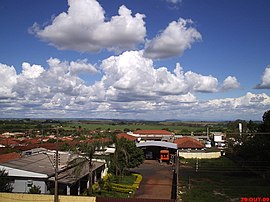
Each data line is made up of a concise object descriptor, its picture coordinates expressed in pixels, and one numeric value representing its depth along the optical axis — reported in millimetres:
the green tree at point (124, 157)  35250
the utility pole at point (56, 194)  19691
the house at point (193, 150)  56250
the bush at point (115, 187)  28683
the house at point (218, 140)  72056
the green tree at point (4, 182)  23366
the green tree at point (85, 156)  24125
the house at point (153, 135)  74875
